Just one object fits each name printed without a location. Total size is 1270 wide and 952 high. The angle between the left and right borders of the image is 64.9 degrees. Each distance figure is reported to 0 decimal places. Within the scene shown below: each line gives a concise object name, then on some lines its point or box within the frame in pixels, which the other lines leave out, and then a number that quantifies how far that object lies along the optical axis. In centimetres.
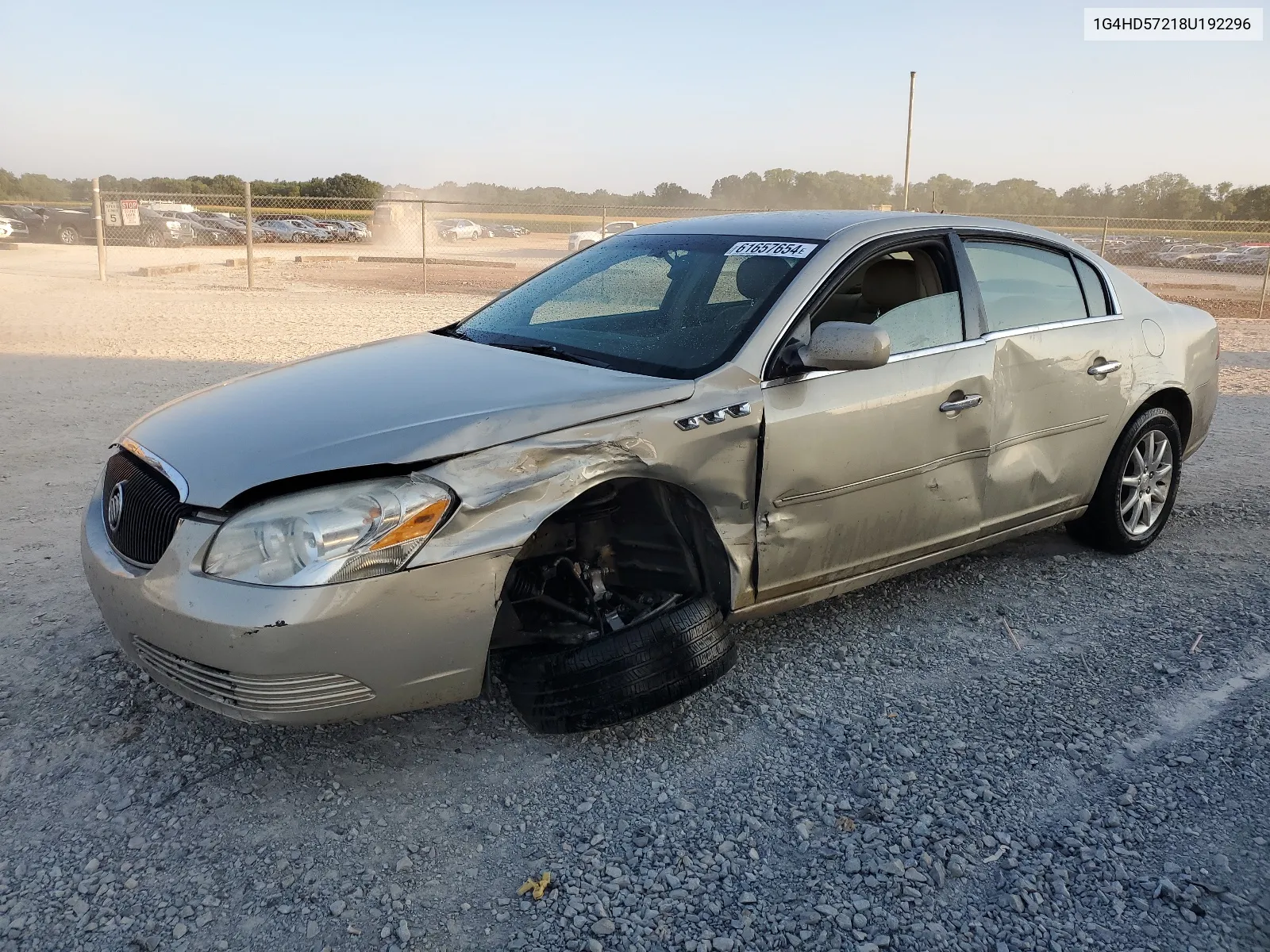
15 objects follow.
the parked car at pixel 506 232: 5108
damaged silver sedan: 261
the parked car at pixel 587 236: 2696
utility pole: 2739
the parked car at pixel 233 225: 3553
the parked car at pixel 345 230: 3844
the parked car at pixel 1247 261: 2808
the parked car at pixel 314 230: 3812
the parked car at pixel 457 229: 4691
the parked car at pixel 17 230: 2960
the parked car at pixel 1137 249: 3098
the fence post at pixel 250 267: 1761
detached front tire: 294
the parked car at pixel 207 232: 3312
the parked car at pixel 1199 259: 2872
